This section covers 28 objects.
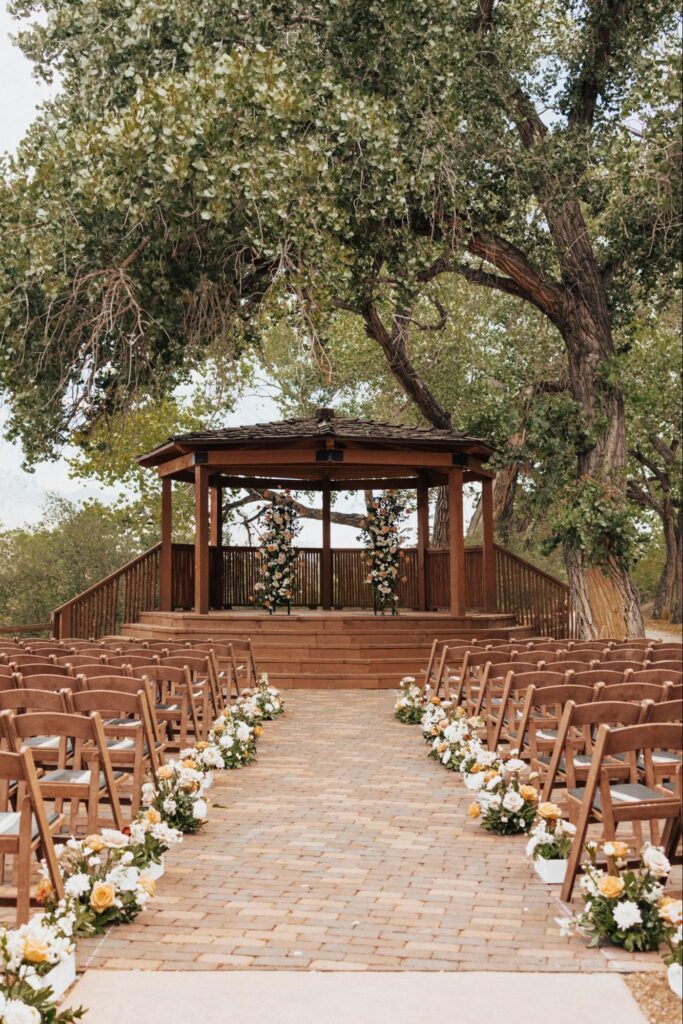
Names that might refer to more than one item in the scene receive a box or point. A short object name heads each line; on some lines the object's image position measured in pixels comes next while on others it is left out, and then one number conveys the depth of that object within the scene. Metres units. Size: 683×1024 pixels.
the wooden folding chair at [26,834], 4.52
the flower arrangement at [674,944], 3.68
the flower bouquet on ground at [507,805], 6.62
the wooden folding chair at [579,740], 5.86
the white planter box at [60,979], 3.95
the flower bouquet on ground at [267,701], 12.05
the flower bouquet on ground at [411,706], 11.88
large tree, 14.13
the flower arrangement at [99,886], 4.70
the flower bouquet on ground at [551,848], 5.66
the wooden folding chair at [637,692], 7.04
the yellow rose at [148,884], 4.96
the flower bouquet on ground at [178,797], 6.66
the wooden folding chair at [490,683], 9.02
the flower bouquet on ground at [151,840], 5.39
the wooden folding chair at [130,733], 6.68
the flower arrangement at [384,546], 18.73
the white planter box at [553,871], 5.67
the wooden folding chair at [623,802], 5.10
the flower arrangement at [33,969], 3.67
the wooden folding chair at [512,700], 7.98
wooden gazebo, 18.06
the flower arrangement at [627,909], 4.53
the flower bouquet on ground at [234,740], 8.89
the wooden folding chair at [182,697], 8.68
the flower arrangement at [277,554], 18.48
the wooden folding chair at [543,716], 6.94
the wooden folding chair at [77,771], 5.45
